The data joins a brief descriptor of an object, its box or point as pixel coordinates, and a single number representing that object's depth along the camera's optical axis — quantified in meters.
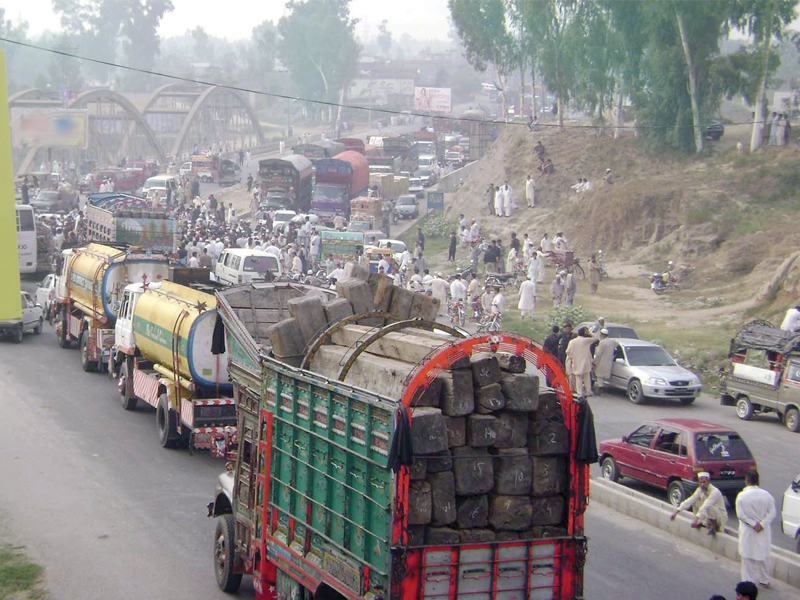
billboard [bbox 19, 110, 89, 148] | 82.00
